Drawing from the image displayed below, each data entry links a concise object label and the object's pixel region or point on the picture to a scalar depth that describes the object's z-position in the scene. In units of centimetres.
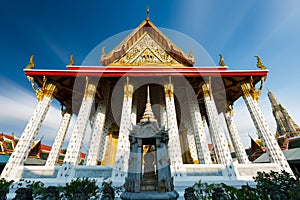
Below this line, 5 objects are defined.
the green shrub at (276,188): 265
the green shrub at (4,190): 327
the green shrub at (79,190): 316
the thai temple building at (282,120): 2712
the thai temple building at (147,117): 562
